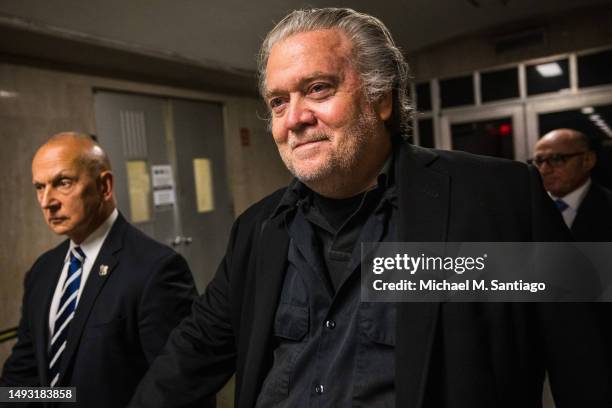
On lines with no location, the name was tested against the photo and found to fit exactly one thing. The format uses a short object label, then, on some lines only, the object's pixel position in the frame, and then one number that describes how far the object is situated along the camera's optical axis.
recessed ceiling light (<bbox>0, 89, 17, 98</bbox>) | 3.64
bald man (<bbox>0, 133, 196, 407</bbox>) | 1.54
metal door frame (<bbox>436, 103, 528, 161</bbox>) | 6.10
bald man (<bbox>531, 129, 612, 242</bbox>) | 2.50
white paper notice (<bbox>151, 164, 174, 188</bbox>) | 4.90
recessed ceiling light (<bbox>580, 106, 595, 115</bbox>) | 5.66
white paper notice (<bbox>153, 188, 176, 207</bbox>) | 4.88
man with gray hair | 0.94
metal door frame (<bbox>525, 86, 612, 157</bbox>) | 5.58
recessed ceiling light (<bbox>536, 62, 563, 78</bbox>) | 5.84
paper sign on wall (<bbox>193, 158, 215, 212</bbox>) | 5.45
